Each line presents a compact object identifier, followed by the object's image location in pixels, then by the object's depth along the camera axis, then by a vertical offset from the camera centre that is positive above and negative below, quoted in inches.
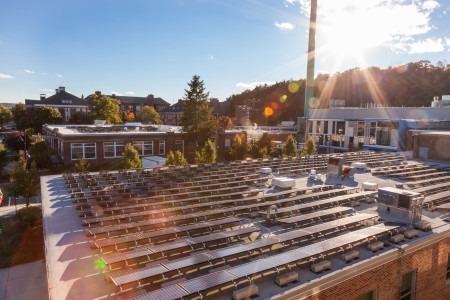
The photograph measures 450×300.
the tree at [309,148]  2100.1 -191.5
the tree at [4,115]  4898.1 -35.7
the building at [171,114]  5689.0 +23.2
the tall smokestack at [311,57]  3075.8 +579.7
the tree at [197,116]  2465.6 -2.3
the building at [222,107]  6622.5 +183.4
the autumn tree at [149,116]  4566.9 -14.5
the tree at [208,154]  1840.6 -209.6
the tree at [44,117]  3358.8 -37.2
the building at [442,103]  2349.4 +118.5
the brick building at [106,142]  1908.2 -172.8
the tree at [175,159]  1630.2 -215.4
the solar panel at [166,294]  323.9 -175.7
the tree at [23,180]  1215.4 -246.8
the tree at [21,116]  3756.9 -38.0
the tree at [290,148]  2132.1 -197.3
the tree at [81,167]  1441.9 -231.8
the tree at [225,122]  3421.5 -61.8
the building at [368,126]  1873.8 -49.0
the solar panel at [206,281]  337.7 -173.4
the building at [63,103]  4181.8 +131.7
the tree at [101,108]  3592.5 +65.7
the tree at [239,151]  2260.1 -233.4
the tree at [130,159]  1555.0 -207.2
